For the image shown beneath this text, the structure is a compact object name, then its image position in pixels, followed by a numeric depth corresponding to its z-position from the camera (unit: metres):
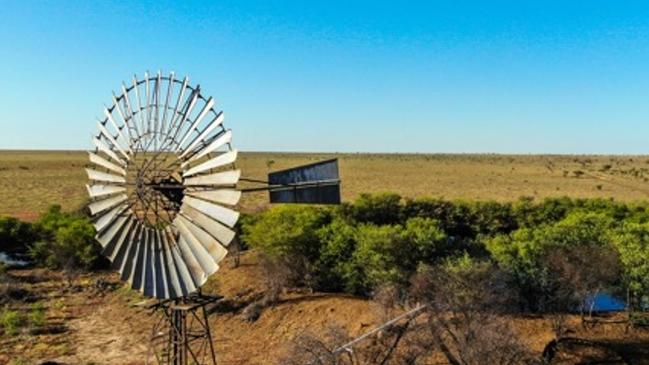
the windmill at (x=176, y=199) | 10.49
